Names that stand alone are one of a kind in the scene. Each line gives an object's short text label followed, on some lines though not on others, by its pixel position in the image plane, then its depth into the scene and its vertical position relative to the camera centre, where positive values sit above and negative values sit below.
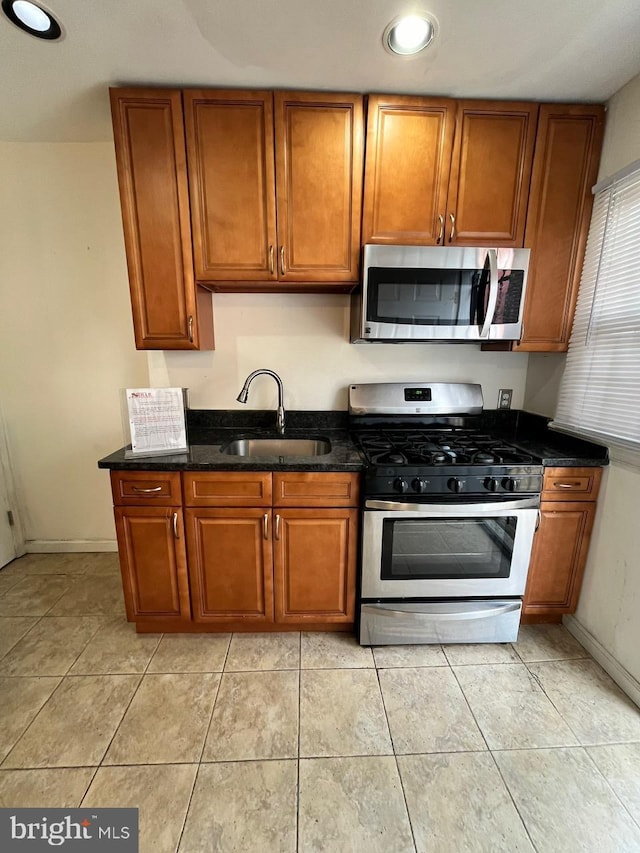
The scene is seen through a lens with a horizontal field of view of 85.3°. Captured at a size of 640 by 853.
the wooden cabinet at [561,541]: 1.68 -0.87
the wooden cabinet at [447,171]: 1.60 +0.90
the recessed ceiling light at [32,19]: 1.15 +1.15
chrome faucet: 1.86 -0.19
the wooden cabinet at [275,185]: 1.57 +0.81
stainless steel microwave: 1.65 +0.33
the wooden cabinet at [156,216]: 1.55 +0.66
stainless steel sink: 2.06 -0.51
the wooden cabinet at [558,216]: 1.65 +0.72
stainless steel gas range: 1.58 -0.83
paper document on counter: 1.62 -0.29
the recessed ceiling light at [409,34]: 1.23 +1.18
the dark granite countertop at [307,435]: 1.58 -0.43
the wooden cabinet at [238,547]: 1.61 -0.88
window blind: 1.51 +0.16
